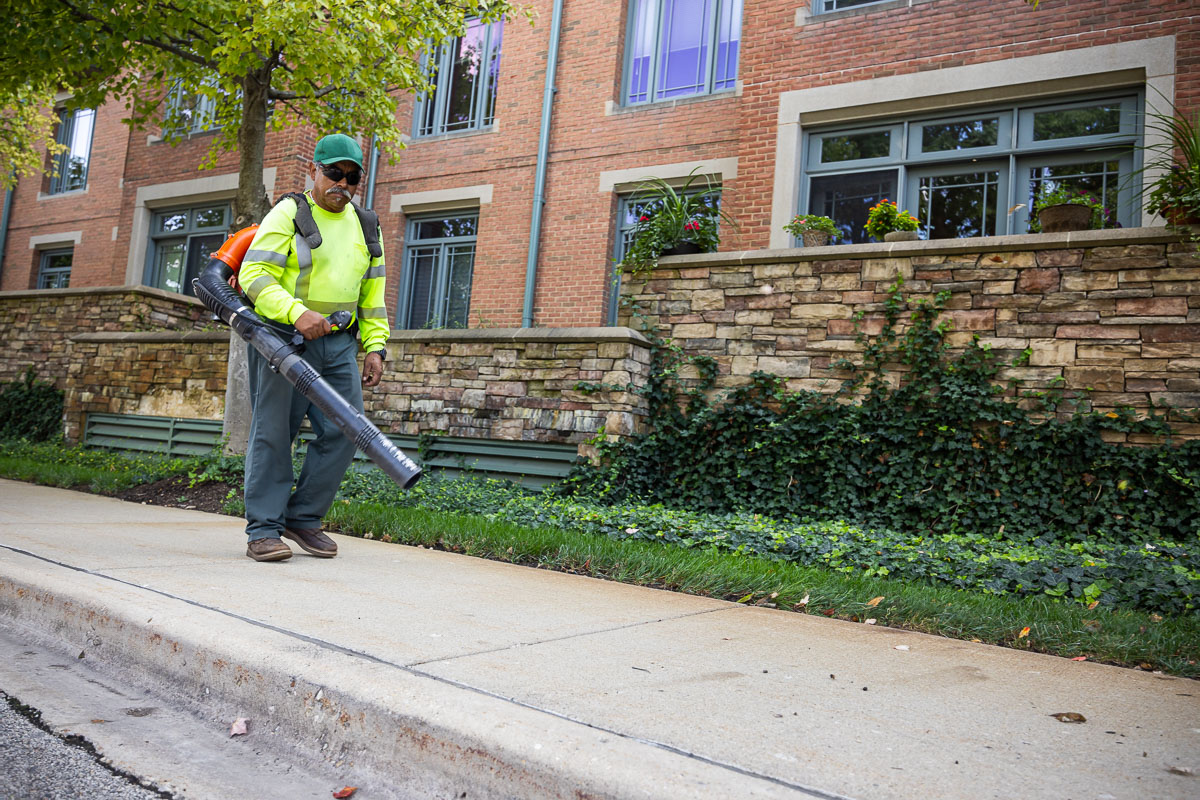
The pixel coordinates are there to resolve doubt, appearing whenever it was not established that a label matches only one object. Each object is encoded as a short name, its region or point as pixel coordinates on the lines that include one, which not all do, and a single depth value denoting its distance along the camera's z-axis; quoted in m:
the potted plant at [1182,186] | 5.87
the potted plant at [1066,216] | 6.62
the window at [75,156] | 17.72
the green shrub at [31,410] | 11.95
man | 3.95
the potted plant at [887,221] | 7.70
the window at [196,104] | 14.82
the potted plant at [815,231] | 7.71
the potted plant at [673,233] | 7.99
